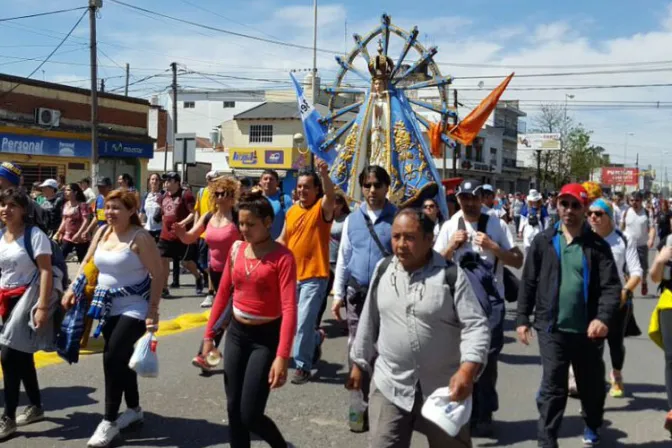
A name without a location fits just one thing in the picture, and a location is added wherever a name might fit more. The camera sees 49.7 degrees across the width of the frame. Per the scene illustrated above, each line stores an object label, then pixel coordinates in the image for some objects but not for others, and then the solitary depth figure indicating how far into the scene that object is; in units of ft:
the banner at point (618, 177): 288.10
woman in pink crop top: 23.03
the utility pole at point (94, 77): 72.90
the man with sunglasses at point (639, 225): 40.96
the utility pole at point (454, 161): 121.94
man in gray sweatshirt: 11.43
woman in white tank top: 16.07
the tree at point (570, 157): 194.07
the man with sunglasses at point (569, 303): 15.31
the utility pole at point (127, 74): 160.72
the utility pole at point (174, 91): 109.50
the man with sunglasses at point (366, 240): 17.71
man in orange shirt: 20.88
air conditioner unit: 90.17
